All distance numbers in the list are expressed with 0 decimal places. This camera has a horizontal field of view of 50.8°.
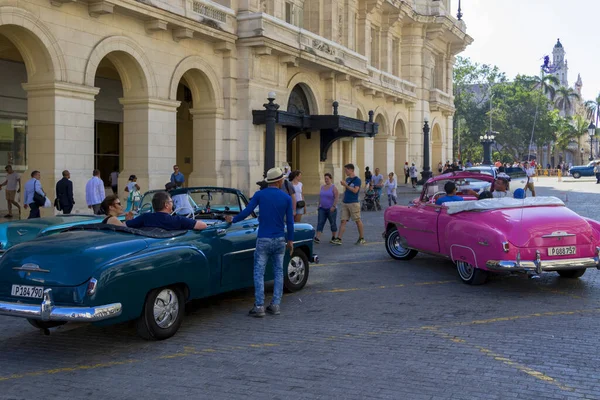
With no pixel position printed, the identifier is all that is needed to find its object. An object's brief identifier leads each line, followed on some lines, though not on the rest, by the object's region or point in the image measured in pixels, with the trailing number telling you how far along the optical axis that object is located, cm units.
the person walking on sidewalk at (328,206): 1412
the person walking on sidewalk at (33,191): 1466
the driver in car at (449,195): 1019
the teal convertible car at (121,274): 561
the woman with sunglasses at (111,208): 737
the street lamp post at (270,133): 1983
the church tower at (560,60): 15908
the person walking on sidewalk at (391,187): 2364
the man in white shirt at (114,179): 2359
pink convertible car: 826
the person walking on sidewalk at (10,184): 1803
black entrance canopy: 2028
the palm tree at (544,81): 8644
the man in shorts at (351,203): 1379
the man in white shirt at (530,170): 3578
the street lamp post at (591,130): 5119
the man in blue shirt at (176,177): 1922
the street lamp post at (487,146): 5180
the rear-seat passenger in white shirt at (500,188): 1064
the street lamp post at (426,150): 3828
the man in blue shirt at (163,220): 690
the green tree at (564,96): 9384
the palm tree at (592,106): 11450
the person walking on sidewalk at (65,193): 1508
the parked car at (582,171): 6253
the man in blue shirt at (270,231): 732
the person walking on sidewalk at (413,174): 3805
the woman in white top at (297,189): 1184
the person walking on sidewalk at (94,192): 1552
